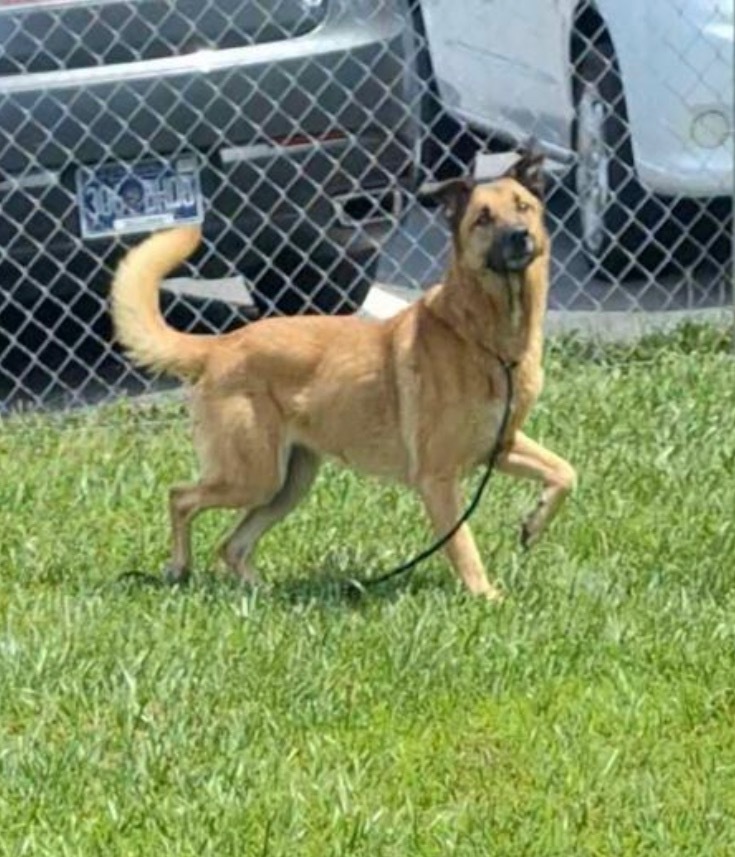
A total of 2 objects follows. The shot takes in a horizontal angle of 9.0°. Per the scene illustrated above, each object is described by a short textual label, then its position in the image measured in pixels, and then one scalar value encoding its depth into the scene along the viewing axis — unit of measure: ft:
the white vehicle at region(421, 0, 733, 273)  42.51
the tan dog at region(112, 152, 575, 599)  31.76
